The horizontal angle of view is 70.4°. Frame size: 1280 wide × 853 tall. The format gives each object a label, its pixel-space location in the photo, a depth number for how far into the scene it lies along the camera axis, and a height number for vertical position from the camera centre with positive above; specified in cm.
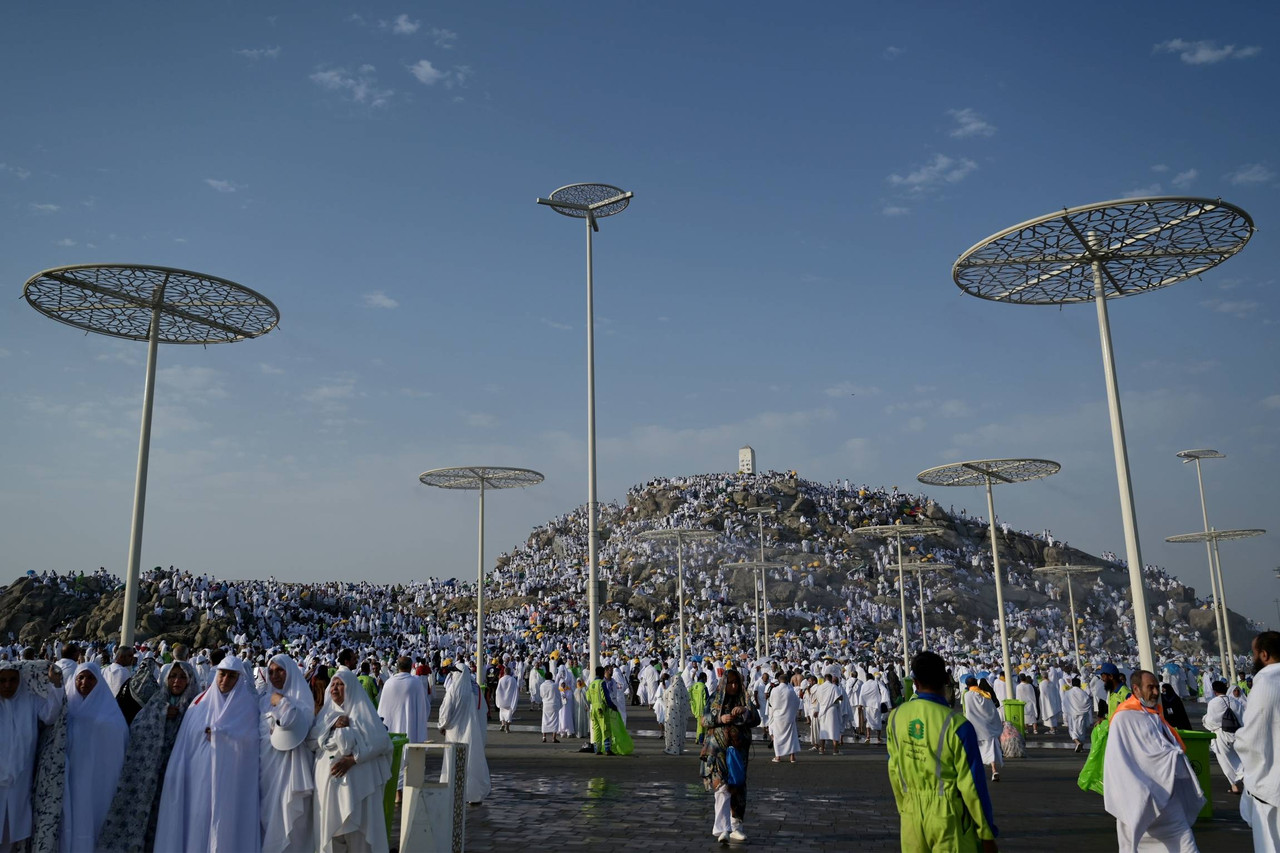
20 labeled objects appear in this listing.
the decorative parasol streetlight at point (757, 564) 3490 +274
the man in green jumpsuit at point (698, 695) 2030 -131
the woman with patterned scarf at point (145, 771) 678 -90
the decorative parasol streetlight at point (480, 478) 2414 +440
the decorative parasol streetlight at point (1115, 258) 1139 +504
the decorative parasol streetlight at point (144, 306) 1298 +526
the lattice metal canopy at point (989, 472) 2298 +405
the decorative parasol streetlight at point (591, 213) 1808 +872
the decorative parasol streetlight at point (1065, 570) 3756 +241
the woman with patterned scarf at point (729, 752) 890 -113
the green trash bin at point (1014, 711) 2012 -178
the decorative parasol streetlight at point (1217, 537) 3119 +305
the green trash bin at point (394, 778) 825 -125
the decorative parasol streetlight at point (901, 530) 2978 +336
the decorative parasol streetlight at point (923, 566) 3544 +256
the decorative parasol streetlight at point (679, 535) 3116 +368
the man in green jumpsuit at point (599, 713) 1683 -138
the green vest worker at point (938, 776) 467 -74
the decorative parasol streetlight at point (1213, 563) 3297 +223
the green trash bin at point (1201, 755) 972 -141
